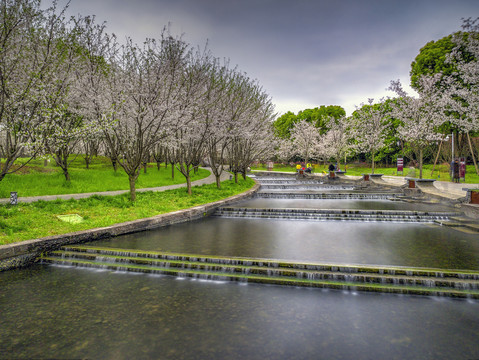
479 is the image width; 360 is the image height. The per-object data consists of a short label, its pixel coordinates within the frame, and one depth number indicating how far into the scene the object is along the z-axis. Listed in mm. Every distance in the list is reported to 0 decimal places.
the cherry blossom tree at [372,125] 36469
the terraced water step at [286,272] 6223
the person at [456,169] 25028
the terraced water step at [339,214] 13266
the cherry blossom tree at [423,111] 24688
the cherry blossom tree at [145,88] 15156
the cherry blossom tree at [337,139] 48125
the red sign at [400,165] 32838
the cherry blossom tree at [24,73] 9805
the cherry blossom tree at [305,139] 57844
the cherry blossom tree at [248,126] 23719
